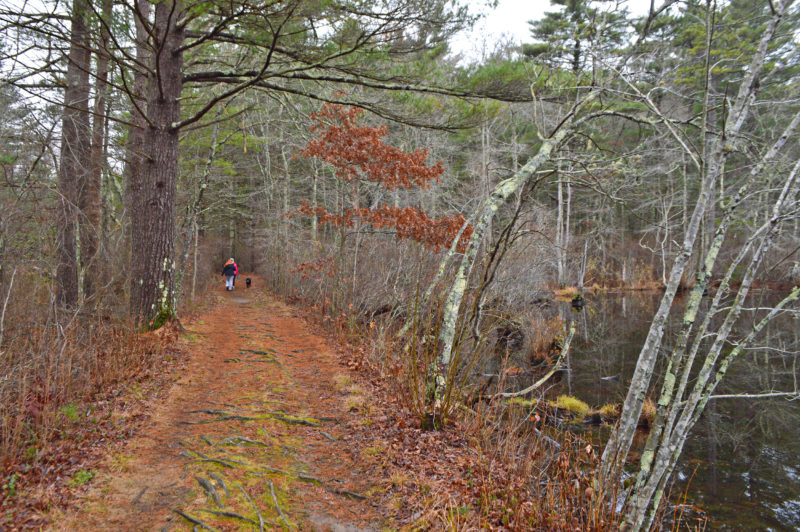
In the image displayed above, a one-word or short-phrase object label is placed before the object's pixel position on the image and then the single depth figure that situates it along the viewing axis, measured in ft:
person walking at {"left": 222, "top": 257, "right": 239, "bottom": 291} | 63.46
